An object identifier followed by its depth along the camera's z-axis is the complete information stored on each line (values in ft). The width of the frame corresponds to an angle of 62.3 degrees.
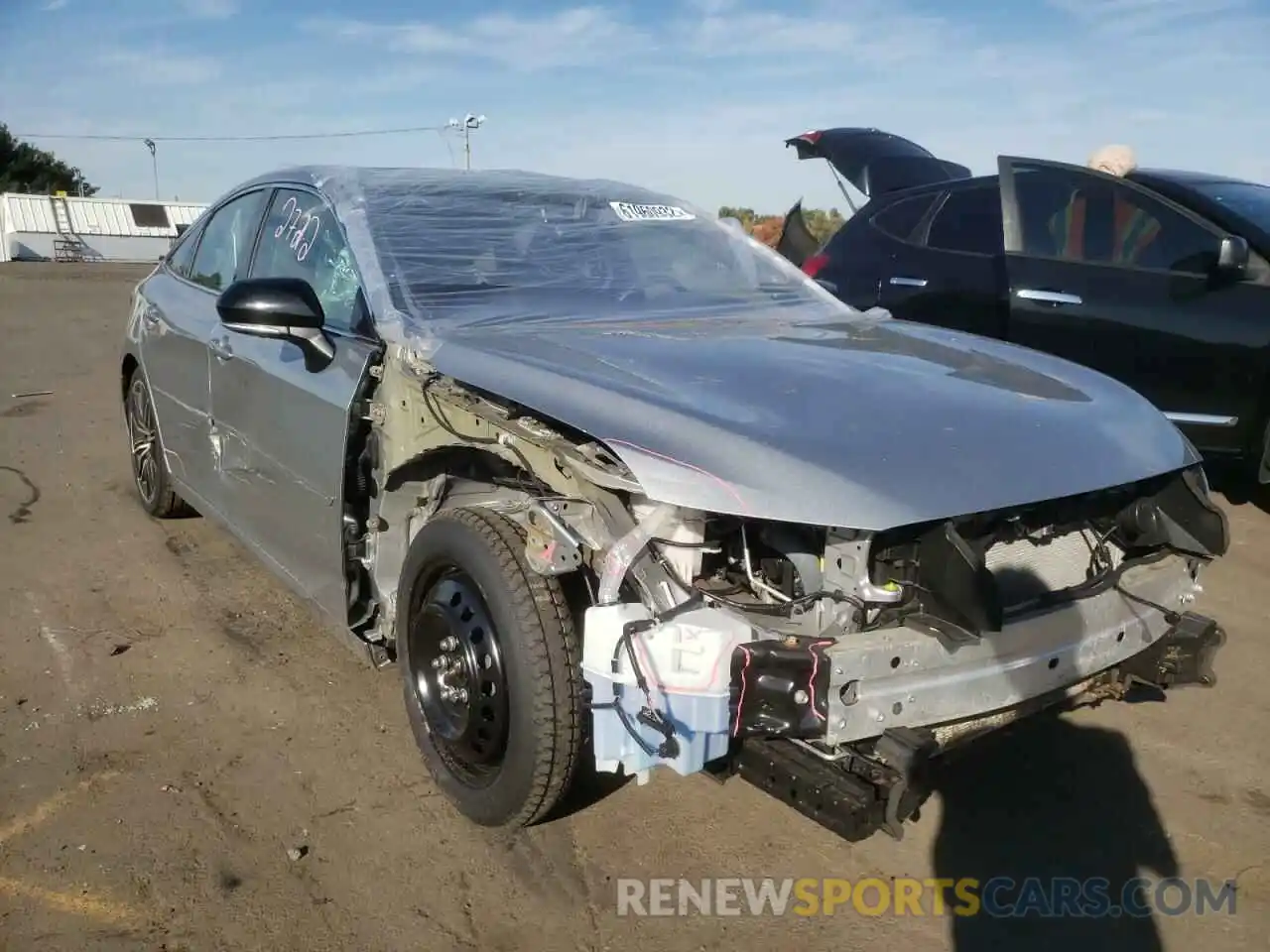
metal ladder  119.34
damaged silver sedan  6.91
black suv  15.71
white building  117.80
